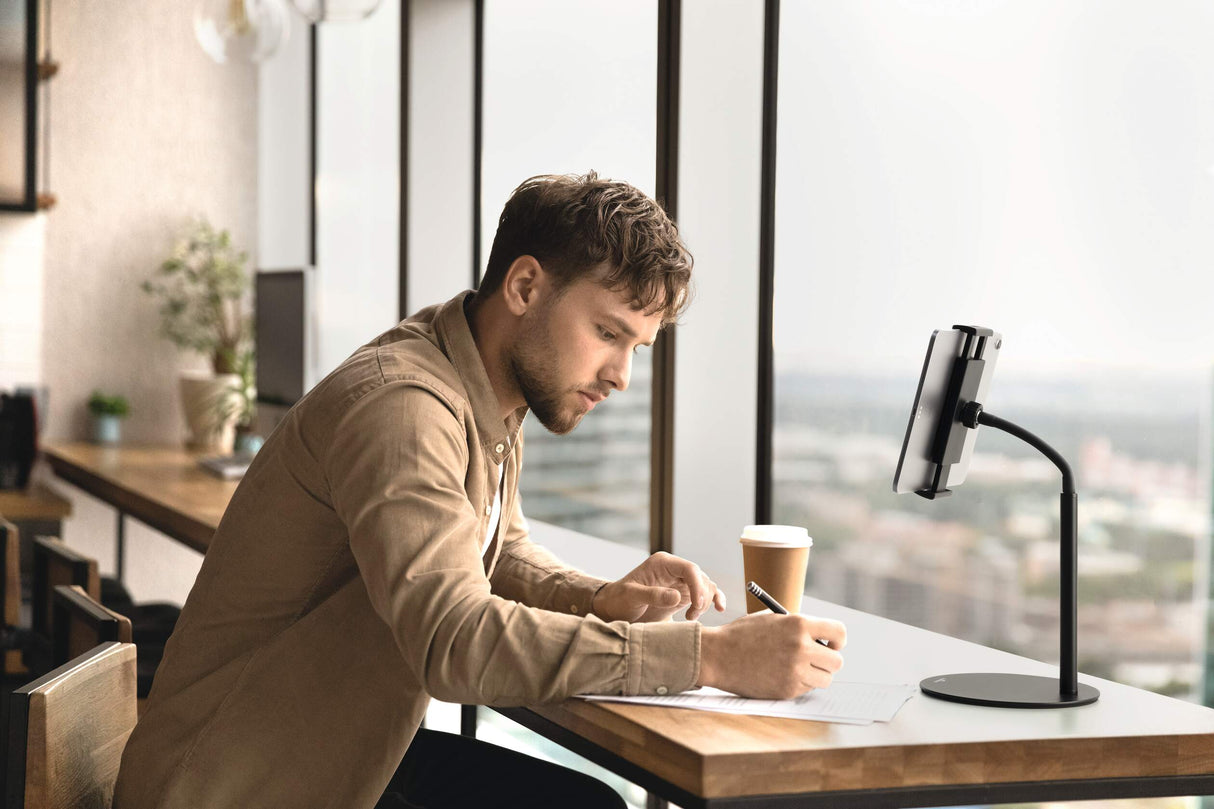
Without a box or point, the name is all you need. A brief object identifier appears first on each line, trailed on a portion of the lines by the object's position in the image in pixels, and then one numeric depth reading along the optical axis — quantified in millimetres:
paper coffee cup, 1643
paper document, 1304
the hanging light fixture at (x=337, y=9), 3213
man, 1276
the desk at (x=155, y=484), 3061
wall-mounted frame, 4523
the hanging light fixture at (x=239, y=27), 3646
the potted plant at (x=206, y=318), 4742
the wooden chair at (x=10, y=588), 2688
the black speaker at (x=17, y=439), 4195
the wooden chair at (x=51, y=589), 2143
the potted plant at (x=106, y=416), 4734
